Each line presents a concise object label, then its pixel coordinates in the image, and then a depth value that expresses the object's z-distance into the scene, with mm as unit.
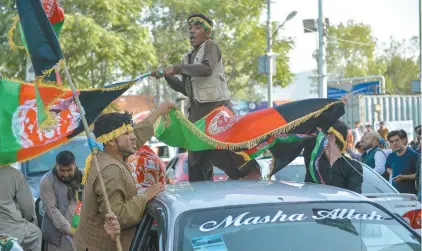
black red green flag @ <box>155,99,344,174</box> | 6305
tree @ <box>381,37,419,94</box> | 62541
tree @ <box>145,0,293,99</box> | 27594
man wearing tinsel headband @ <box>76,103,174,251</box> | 5184
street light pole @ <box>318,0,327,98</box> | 25450
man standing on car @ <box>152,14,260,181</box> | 6773
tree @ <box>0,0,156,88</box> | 22453
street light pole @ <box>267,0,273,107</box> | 25156
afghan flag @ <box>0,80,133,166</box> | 6074
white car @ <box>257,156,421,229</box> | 7885
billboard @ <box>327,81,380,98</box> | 36488
